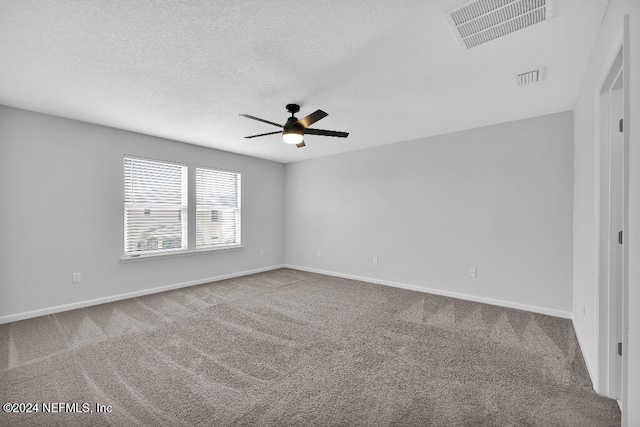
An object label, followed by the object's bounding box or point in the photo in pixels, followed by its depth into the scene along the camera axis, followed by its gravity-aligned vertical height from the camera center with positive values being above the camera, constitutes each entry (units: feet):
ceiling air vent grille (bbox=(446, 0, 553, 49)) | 5.56 +4.30
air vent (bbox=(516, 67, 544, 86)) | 8.23 +4.33
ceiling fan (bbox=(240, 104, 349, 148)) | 9.46 +3.08
